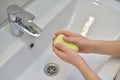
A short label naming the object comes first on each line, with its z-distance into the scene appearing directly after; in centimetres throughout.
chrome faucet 68
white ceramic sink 76
